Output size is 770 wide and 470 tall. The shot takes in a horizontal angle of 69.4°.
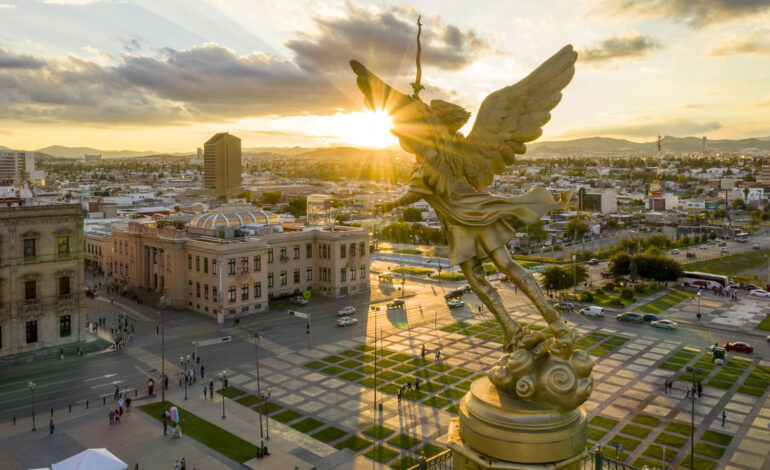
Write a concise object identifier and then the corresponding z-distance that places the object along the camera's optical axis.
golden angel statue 11.34
